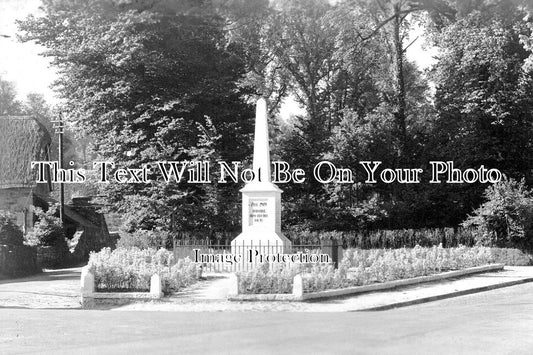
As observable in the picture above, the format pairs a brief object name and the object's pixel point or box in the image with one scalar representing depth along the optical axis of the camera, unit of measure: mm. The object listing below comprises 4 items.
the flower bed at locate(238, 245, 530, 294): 18812
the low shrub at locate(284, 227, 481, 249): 38188
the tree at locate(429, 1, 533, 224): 40656
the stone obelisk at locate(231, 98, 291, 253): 27250
